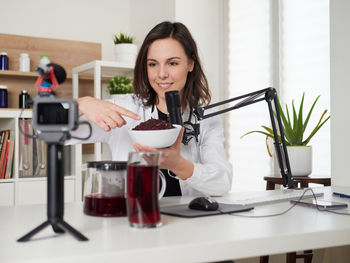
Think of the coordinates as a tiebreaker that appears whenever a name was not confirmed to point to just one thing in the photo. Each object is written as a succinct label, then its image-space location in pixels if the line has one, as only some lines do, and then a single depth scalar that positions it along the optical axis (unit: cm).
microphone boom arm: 145
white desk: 76
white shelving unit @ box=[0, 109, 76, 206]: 300
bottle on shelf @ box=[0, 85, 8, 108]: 318
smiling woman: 168
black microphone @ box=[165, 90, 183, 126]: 130
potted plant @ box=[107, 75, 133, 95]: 324
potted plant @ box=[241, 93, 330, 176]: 237
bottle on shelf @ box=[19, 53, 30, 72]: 333
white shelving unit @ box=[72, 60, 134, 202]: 324
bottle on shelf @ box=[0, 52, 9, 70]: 327
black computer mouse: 117
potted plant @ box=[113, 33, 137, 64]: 341
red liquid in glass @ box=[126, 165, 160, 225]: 94
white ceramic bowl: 118
